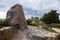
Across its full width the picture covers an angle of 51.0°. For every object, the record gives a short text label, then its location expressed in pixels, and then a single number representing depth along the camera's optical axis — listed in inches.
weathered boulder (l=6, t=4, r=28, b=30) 206.3
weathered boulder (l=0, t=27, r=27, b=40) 175.4
